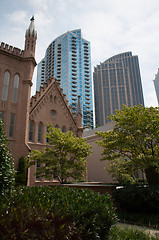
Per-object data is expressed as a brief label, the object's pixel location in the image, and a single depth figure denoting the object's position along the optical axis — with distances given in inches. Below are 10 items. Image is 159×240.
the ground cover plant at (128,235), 229.0
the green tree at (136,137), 477.1
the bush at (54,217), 134.5
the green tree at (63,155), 677.3
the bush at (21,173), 813.1
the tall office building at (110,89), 5098.4
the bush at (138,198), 416.5
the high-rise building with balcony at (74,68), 4158.5
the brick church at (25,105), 944.9
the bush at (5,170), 220.8
